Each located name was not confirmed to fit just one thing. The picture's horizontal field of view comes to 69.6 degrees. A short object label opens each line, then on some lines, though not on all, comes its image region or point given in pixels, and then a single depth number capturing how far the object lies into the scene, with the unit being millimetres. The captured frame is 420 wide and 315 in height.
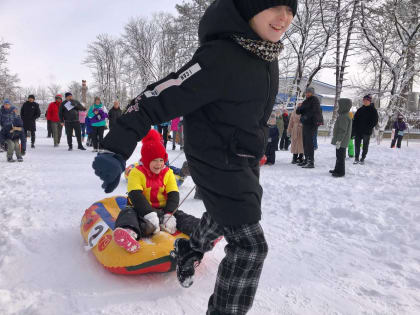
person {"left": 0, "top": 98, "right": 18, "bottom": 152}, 7543
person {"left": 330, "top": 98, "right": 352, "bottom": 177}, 6148
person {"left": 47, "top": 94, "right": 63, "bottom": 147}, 10727
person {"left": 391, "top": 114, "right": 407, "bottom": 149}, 12312
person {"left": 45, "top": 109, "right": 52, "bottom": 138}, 14078
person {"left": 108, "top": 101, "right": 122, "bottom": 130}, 10219
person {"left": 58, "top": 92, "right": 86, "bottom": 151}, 9656
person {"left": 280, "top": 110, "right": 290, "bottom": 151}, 11286
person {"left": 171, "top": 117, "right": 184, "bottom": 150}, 10541
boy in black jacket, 1327
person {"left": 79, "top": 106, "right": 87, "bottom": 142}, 12806
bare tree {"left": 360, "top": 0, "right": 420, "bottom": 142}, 12945
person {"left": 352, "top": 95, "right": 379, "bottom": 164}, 7191
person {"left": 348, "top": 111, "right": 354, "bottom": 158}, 8887
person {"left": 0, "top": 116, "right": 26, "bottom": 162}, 7516
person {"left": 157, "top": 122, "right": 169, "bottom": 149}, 10875
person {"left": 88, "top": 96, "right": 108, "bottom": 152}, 9492
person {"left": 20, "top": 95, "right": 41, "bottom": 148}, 10221
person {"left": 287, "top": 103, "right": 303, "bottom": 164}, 7843
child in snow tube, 2549
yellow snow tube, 2184
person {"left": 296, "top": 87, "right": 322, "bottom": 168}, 6902
